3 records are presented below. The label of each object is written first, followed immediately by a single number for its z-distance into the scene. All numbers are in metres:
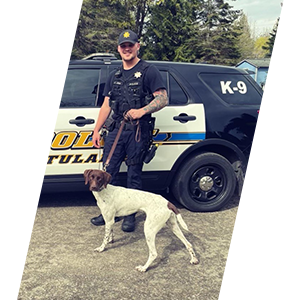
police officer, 2.84
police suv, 3.28
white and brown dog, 2.52
